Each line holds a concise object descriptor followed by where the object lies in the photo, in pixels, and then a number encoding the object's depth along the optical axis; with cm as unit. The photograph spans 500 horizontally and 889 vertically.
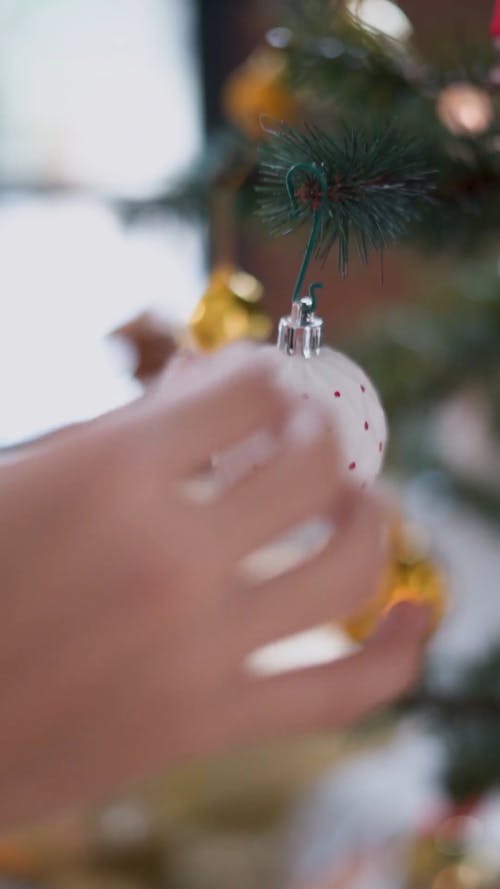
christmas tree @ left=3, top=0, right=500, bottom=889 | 50
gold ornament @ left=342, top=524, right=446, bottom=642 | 66
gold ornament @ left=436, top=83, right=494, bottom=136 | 72
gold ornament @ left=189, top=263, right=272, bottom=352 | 64
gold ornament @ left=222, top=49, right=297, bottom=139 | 76
